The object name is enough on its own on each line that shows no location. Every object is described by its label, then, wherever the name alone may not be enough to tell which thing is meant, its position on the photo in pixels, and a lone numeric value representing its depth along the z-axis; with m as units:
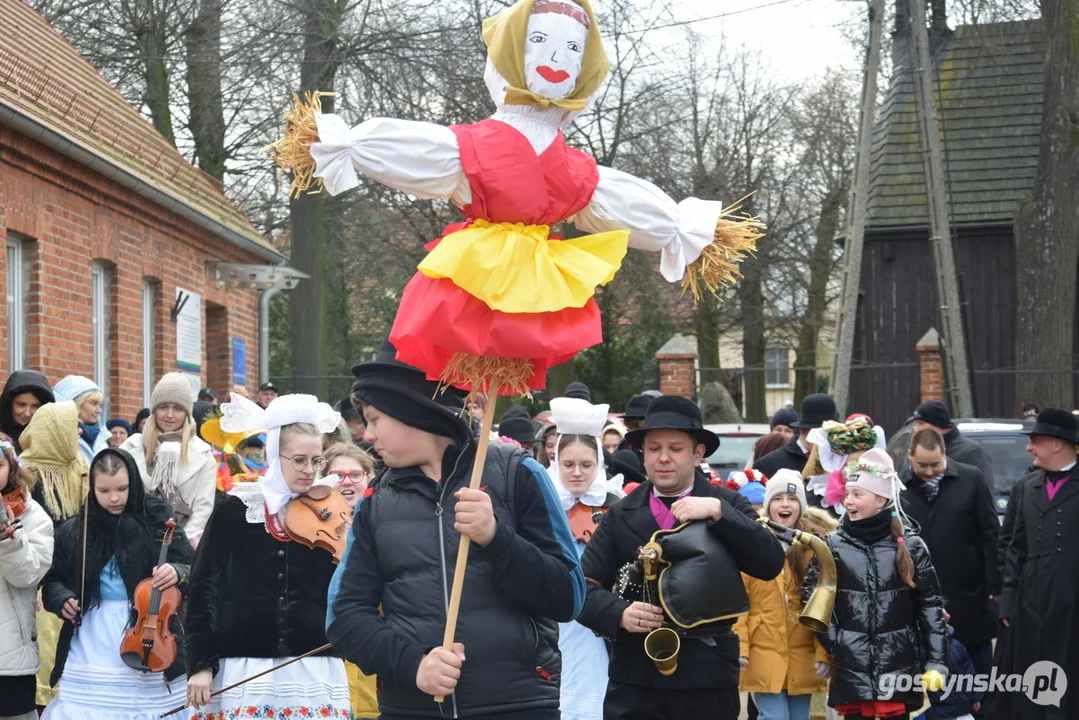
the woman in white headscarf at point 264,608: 5.54
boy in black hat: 3.86
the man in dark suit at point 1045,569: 8.08
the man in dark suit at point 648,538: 5.45
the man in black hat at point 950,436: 9.47
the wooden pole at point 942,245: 18.05
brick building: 12.36
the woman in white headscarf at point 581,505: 7.36
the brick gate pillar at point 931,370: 23.27
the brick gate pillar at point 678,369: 23.42
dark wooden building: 27.69
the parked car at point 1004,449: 12.62
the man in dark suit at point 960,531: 8.63
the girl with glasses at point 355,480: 6.32
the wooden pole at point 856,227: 17.12
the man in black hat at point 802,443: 10.27
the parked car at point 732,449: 16.19
